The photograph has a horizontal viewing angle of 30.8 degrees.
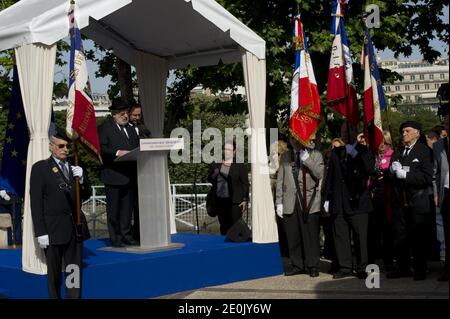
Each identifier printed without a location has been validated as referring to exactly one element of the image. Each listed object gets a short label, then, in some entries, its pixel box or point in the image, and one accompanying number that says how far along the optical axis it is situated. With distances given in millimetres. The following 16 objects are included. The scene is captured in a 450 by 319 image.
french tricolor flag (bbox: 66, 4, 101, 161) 8828
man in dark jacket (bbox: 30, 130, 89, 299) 8422
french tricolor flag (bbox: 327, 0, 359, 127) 10617
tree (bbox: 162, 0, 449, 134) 17016
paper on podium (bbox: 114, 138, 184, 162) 9930
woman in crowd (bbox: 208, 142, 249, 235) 12227
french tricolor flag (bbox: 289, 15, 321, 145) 10739
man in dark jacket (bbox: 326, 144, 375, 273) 10305
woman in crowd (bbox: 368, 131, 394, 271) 10453
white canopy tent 9023
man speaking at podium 11039
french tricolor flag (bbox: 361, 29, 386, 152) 10258
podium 10266
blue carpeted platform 8989
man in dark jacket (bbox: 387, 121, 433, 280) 9766
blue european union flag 11383
